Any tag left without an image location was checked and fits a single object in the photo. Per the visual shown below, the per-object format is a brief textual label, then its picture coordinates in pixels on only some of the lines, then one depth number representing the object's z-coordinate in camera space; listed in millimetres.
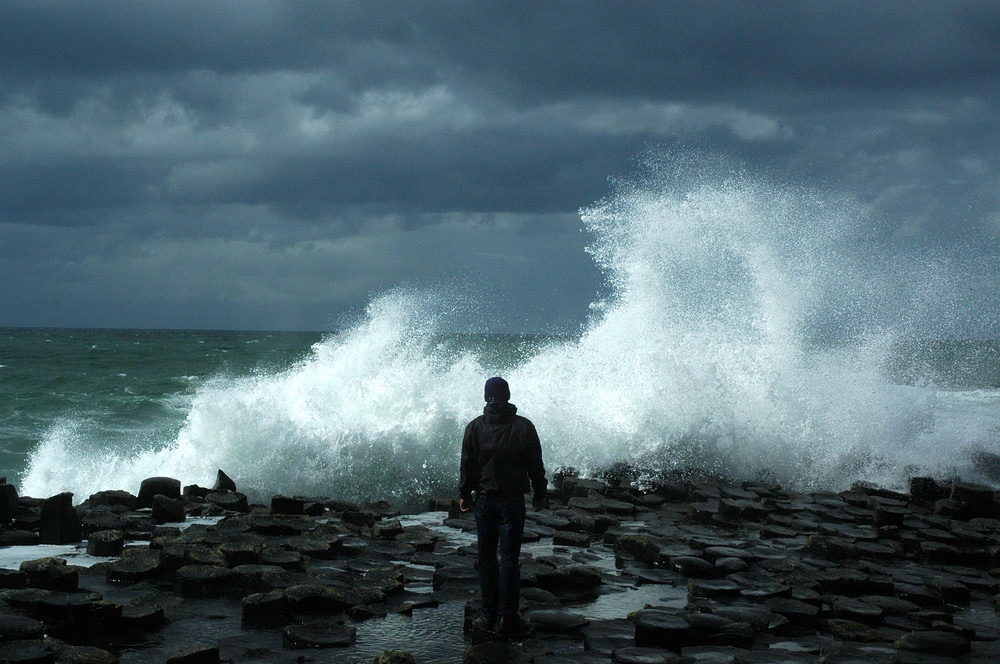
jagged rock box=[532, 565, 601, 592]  7738
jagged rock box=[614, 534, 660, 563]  8906
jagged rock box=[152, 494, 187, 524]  10320
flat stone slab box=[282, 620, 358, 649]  5996
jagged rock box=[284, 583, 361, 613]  6770
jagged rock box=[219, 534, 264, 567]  7973
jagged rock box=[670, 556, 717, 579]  8281
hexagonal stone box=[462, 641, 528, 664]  5707
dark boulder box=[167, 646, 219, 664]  5359
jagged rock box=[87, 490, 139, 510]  11297
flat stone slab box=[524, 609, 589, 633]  6500
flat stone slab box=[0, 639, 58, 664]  5305
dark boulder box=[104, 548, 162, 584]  7555
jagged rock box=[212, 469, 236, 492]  12492
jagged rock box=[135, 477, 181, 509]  11484
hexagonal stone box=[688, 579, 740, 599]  7512
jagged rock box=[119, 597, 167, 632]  6254
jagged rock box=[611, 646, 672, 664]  5789
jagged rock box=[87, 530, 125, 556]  8477
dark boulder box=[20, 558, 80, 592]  6934
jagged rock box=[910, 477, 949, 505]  12992
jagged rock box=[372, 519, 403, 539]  9682
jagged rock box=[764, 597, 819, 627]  6887
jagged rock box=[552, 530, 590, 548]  9602
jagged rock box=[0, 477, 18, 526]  9984
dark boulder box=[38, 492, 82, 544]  9164
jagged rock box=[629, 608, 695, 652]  6211
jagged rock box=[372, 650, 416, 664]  5488
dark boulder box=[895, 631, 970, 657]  6137
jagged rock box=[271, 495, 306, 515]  10594
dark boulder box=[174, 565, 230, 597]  7285
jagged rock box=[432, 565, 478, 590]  7832
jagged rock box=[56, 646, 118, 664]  5406
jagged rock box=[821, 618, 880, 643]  6480
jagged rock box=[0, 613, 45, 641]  5762
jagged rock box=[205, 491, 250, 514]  11445
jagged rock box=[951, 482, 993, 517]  12250
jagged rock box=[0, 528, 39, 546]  9102
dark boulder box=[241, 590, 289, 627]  6547
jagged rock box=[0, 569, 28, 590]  7008
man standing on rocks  6578
